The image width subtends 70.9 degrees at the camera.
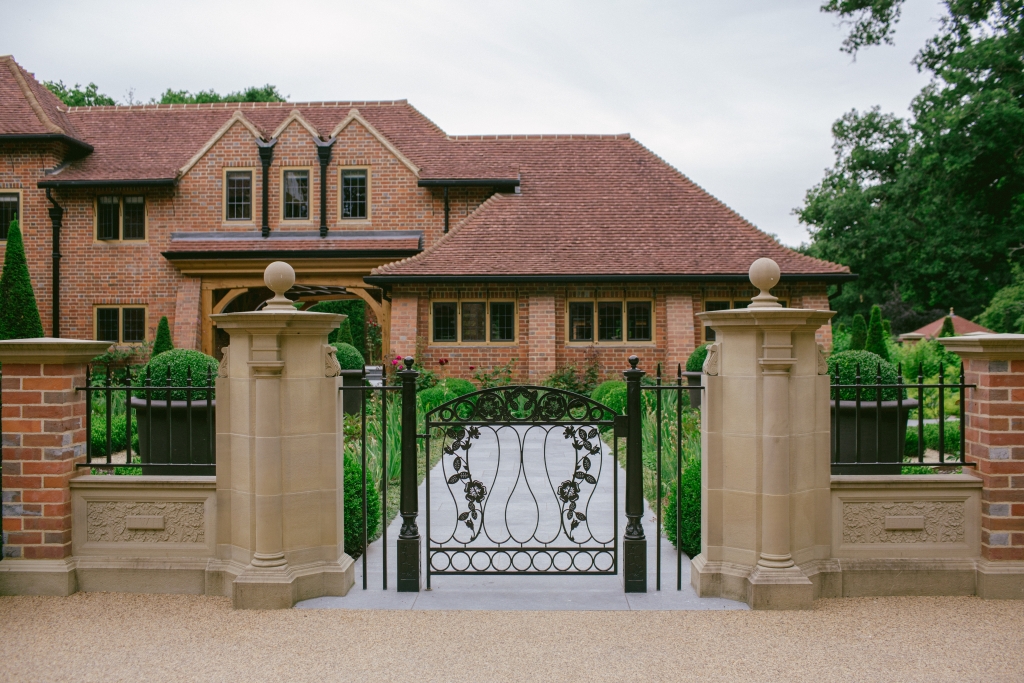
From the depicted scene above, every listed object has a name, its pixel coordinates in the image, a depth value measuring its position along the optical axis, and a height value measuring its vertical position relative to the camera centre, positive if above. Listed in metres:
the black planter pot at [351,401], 11.39 -1.00
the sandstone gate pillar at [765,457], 4.57 -0.76
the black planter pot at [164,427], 7.73 -0.94
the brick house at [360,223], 17.61 +3.19
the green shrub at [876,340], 13.76 -0.01
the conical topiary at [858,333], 21.28 +0.19
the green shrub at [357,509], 5.61 -1.38
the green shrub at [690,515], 5.72 -1.43
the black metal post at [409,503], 4.92 -1.13
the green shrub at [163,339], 16.95 +0.06
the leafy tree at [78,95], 34.62 +12.35
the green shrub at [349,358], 13.13 -0.31
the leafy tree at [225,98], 35.22 +12.19
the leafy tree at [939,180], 25.58 +6.74
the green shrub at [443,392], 12.85 -0.99
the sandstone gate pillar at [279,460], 4.60 -0.78
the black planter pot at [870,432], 7.80 -1.03
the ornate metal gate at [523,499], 4.98 -1.63
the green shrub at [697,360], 13.60 -0.39
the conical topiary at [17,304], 15.30 +0.81
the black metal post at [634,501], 4.88 -1.13
